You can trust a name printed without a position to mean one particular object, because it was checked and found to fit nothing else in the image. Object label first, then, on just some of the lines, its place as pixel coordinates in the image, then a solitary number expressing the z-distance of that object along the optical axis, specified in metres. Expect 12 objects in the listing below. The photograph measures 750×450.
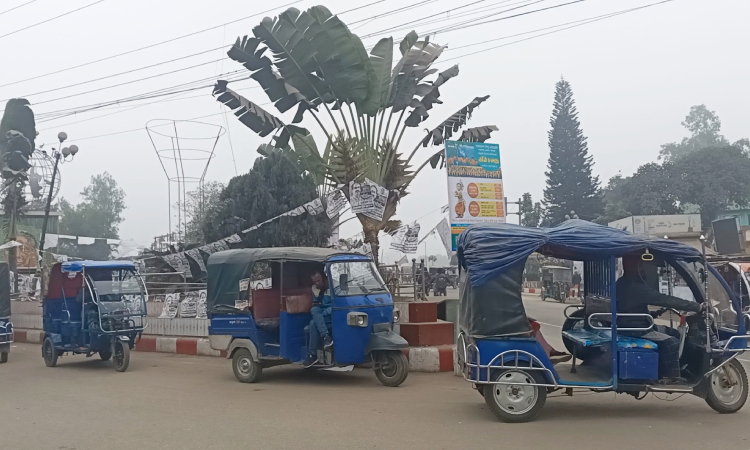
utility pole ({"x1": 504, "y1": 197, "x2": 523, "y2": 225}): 41.12
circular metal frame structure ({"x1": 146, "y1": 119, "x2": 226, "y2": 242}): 25.17
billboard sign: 13.57
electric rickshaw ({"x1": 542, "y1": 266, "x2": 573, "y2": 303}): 38.81
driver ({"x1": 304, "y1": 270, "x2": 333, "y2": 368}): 11.22
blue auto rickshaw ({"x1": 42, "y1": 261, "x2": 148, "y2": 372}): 13.91
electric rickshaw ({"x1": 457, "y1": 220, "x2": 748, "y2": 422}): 8.06
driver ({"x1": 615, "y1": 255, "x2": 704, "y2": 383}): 8.12
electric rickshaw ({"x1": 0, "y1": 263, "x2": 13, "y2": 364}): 15.24
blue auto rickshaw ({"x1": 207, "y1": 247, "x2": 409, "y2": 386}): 10.95
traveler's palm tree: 15.41
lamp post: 21.22
